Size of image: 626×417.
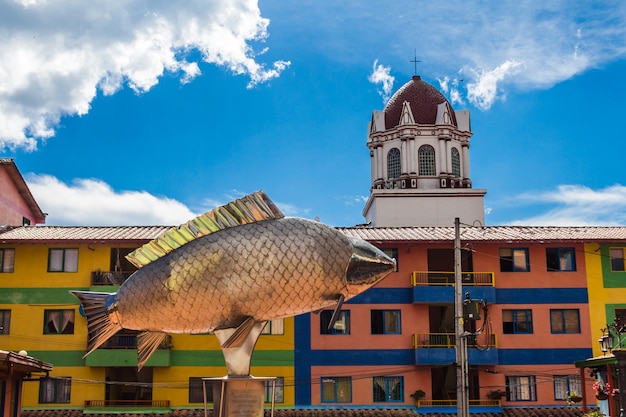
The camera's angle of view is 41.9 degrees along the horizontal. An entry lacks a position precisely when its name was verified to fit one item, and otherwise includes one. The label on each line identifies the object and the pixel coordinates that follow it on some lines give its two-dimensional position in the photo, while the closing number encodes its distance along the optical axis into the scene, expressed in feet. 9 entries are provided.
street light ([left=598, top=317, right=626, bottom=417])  53.98
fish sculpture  46.50
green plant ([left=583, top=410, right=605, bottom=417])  74.18
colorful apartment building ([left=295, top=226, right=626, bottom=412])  107.24
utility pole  73.77
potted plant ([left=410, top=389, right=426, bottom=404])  106.22
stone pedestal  48.83
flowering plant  77.15
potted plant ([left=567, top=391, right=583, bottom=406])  88.35
